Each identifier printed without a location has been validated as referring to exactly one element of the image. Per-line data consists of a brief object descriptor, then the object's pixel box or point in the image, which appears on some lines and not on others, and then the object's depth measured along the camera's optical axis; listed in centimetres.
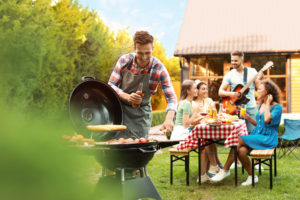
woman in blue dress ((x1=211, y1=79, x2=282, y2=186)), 554
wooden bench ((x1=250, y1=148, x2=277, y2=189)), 512
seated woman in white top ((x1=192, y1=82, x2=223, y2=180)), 598
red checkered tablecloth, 554
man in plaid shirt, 347
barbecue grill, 278
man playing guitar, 609
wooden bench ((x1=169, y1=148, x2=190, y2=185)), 566
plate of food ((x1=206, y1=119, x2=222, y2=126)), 562
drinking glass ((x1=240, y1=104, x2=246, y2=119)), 583
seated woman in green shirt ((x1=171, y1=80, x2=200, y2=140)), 585
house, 1434
